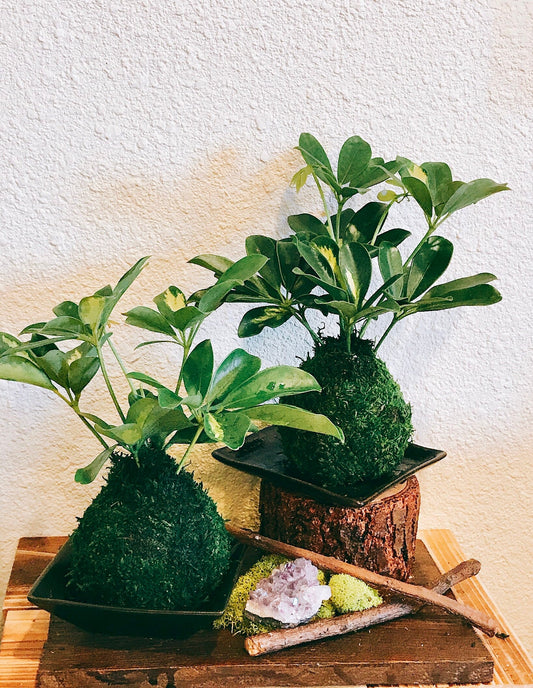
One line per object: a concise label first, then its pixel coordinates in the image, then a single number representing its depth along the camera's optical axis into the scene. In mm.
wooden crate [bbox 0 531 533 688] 769
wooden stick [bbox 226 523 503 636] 873
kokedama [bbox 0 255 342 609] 744
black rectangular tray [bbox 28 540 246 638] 766
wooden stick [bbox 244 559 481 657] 802
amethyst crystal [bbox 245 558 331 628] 822
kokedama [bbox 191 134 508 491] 848
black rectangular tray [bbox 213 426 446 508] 866
